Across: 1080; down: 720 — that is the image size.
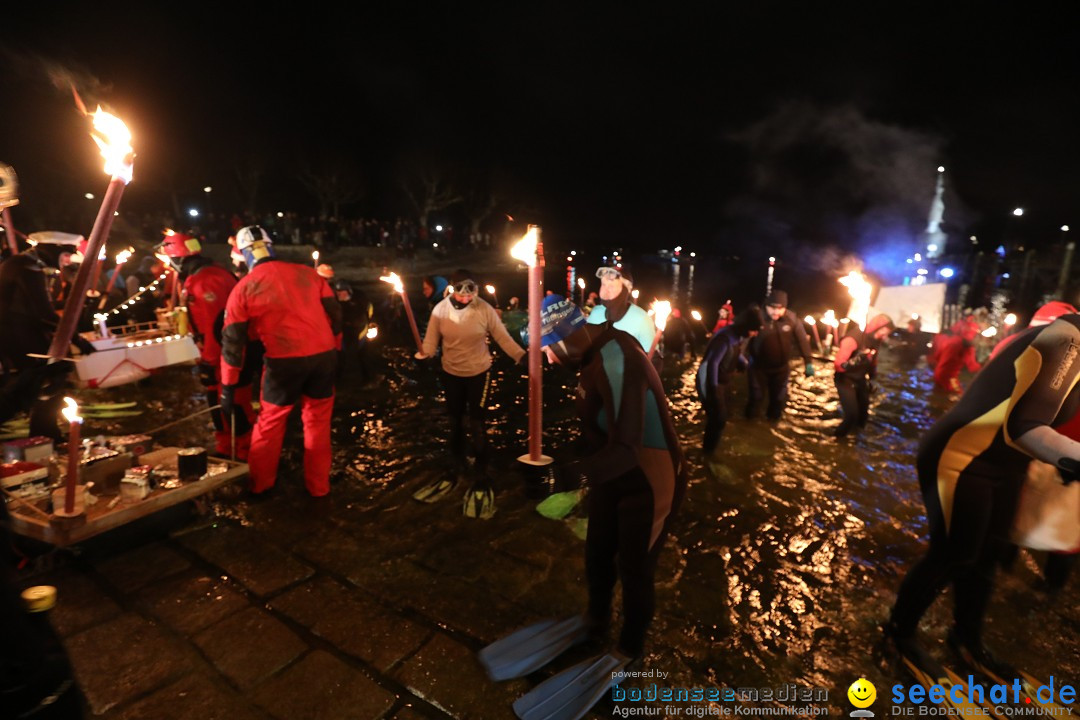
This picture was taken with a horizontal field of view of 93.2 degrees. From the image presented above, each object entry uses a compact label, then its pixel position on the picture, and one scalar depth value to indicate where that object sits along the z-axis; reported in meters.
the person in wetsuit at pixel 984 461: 2.59
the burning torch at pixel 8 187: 3.13
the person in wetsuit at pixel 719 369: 6.29
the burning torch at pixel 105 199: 2.47
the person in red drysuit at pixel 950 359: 9.91
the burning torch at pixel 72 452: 3.03
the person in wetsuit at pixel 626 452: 2.54
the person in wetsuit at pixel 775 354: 7.33
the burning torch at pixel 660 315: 6.58
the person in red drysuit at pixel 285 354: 4.47
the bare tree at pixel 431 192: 45.53
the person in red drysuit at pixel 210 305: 5.28
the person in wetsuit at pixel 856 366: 7.01
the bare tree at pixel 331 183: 41.16
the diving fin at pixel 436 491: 4.98
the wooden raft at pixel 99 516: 3.34
